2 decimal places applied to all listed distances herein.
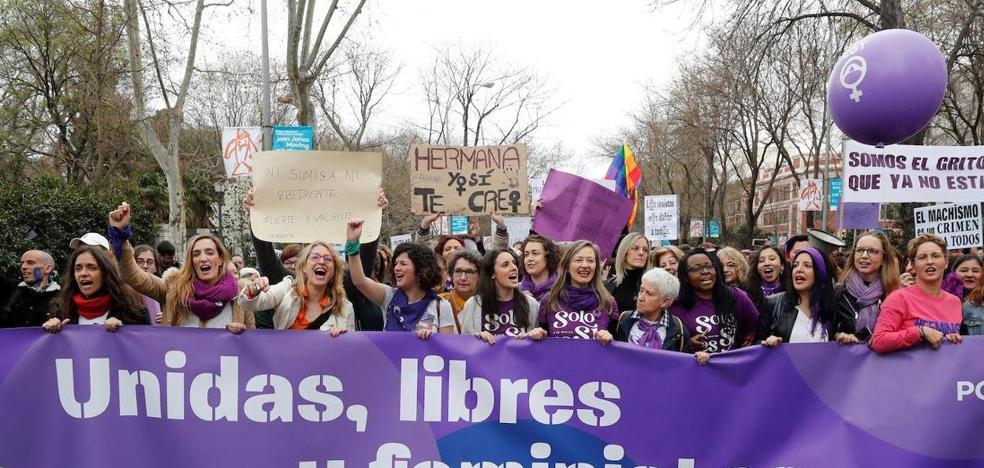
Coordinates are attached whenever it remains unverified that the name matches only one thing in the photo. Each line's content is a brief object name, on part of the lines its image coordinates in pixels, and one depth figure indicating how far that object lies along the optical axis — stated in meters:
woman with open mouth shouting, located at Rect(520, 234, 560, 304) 5.00
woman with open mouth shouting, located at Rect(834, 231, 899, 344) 4.72
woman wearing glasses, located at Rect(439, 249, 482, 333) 4.71
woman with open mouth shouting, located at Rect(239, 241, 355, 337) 4.16
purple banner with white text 3.91
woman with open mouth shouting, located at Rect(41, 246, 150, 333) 4.11
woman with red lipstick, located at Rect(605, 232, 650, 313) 5.56
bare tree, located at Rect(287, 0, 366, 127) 14.75
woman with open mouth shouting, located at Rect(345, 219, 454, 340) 4.34
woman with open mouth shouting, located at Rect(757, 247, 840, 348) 4.22
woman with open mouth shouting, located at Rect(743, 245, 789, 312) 5.57
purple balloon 5.69
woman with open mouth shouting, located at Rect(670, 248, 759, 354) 4.34
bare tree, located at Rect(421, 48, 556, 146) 35.84
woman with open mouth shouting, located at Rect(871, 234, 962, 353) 3.84
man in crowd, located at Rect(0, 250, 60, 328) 5.05
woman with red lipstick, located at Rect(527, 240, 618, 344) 4.26
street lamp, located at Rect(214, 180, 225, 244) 19.94
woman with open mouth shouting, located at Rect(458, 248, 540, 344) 4.31
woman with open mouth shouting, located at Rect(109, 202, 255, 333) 4.16
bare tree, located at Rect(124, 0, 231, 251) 15.67
